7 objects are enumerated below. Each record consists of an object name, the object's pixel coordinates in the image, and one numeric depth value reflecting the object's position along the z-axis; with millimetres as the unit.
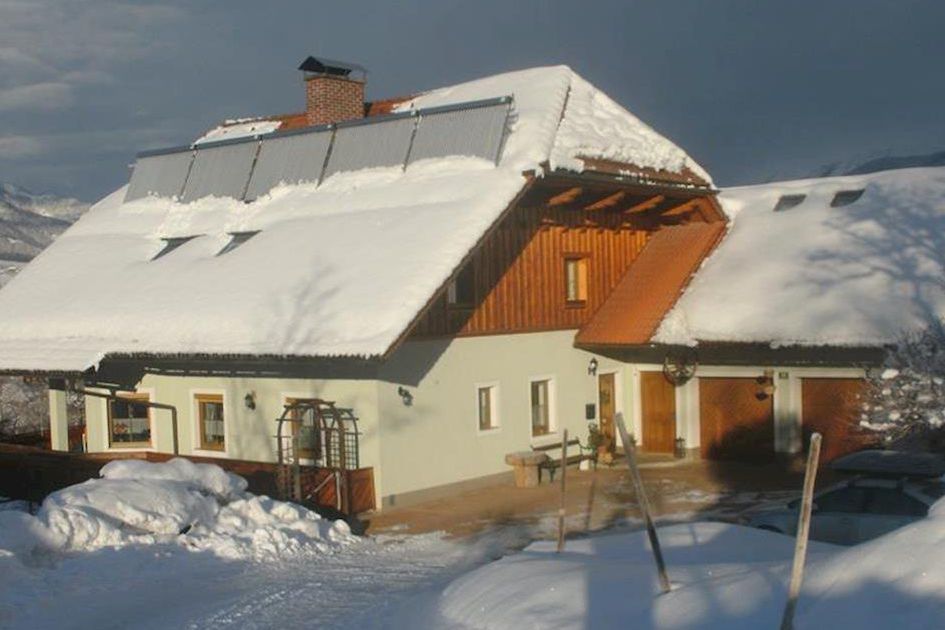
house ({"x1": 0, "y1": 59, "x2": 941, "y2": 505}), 20656
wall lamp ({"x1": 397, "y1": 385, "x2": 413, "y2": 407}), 20625
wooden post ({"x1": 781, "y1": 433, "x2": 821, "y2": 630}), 7973
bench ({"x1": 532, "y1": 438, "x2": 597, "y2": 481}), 22906
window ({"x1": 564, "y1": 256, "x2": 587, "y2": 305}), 25516
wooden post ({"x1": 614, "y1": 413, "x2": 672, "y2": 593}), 10367
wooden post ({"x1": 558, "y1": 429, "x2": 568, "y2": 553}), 13067
